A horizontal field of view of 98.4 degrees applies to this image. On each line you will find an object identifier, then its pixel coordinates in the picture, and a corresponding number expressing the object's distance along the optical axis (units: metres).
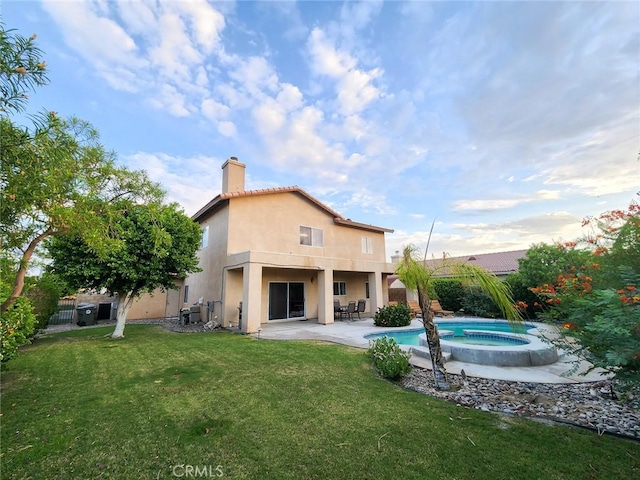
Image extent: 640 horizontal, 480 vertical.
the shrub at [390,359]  6.04
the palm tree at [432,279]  5.43
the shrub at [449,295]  19.33
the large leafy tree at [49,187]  3.03
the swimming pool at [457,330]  11.36
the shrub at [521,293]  16.12
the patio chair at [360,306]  16.20
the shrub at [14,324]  4.98
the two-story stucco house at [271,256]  13.41
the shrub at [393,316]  13.56
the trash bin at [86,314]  16.12
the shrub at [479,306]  16.98
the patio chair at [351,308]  15.80
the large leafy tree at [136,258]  10.00
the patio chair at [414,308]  17.26
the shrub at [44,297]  10.09
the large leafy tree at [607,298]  3.20
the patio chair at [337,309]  16.12
